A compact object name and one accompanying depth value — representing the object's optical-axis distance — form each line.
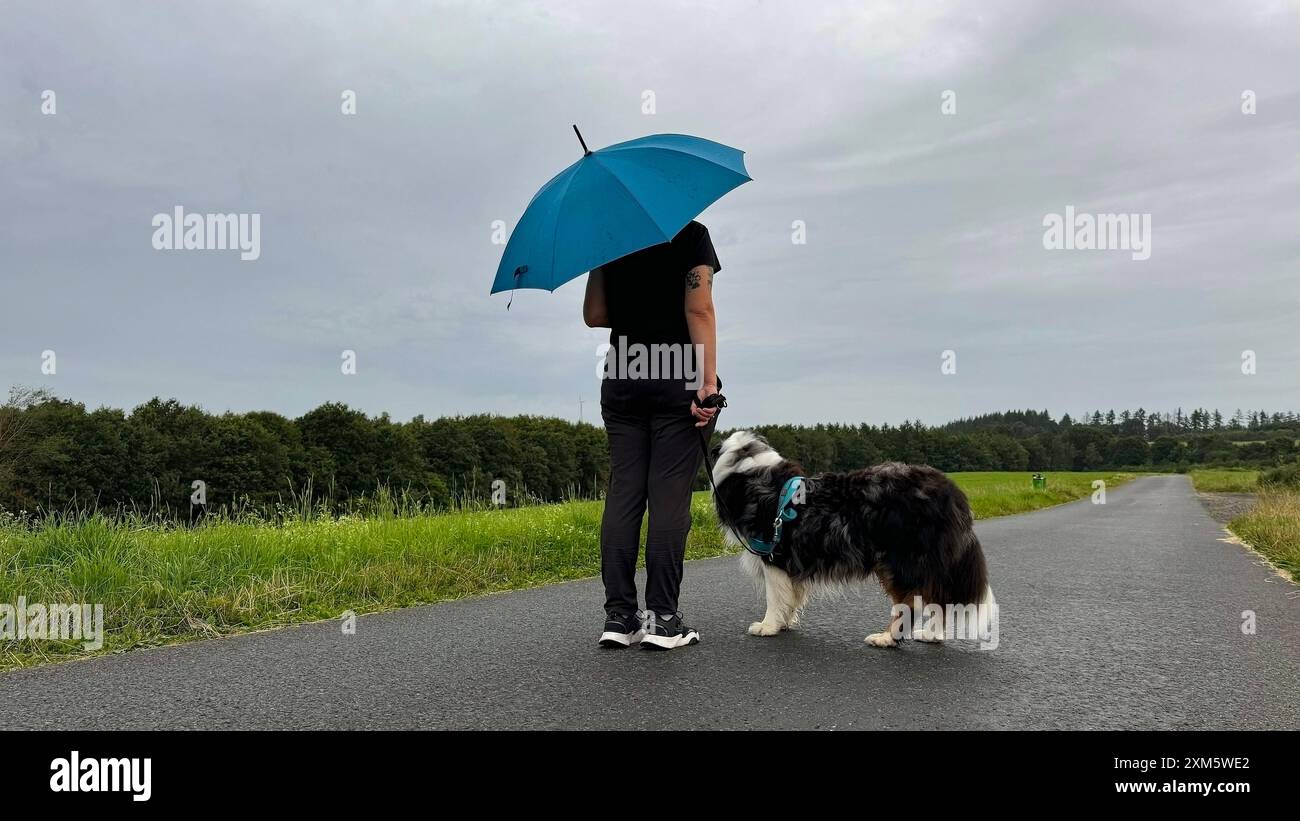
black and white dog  4.71
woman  4.58
